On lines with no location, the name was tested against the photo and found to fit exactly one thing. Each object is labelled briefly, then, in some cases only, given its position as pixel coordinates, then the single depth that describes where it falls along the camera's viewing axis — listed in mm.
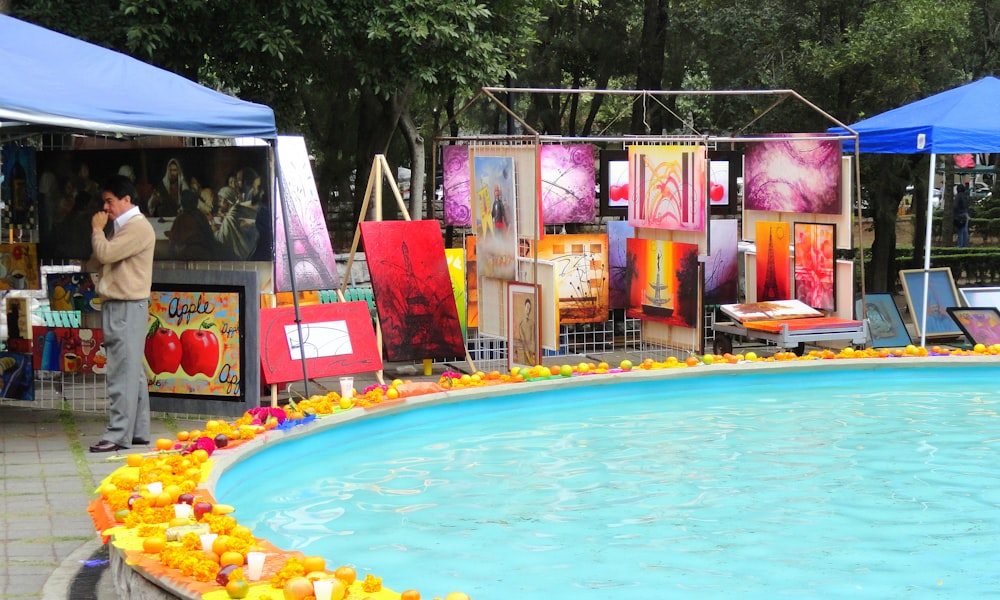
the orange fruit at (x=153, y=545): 4934
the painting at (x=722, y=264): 12992
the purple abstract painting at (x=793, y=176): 12156
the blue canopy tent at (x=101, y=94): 7832
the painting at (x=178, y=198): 9648
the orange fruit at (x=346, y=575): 4547
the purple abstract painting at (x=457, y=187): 13320
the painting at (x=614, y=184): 13422
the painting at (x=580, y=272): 12492
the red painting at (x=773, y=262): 12727
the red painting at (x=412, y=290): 10812
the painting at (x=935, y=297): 13445
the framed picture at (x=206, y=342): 9430
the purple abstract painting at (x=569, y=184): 12805
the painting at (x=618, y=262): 12820
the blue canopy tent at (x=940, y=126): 12203
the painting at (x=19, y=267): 10305
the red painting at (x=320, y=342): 9625
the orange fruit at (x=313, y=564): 4668
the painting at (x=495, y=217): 11219
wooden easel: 10625
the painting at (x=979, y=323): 12945
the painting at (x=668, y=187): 11359
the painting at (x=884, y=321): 13070
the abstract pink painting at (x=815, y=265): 12156
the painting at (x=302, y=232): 10625
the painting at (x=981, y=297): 13602
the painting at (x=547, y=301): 10945
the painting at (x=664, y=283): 11570
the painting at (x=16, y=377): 10016
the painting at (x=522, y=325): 11125
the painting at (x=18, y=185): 10250
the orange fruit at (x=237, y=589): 4402
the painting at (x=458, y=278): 12109
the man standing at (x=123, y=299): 8375
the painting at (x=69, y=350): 10156
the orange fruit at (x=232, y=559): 4711
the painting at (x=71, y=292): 10312
